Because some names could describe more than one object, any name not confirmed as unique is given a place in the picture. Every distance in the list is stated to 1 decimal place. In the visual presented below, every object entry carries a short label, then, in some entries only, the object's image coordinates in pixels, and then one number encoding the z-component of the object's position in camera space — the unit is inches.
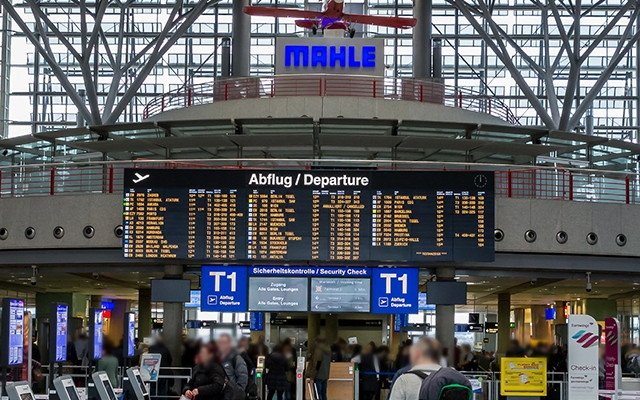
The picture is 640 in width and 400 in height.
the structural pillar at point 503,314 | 1456.7
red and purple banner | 824.9
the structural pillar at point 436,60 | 1687.0
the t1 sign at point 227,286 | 935.7
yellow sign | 828.0
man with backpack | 366.0
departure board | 900.0
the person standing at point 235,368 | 600.1
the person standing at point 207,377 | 556.7
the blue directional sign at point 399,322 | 1350.8
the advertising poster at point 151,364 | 862.5
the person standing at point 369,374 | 989.8
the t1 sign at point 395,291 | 933.8
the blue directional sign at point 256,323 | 1523.1
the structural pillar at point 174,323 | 973.2
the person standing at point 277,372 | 933.8
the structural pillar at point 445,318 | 970.7
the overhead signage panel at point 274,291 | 940.0
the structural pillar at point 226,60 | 1581.0
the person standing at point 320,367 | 951.0
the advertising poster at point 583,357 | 767.1
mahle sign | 1381.6
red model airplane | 1240.4
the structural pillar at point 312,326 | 1282.0
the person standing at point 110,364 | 772.6
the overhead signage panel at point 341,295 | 937.5
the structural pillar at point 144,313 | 1430.9
